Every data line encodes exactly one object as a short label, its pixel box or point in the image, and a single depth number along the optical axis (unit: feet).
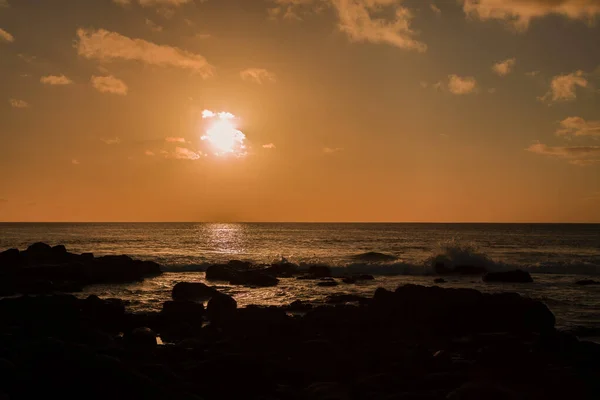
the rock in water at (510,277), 137.39
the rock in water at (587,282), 134.10
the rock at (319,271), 157.99
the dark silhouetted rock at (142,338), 60.23
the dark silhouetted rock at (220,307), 79.70
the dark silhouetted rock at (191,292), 107.86
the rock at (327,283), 133.83
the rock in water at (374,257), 222.89
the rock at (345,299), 100.63
